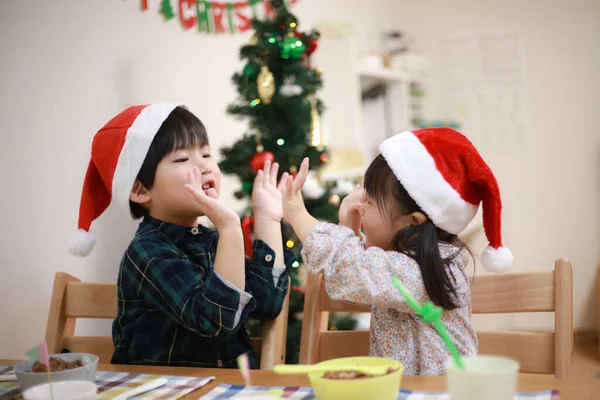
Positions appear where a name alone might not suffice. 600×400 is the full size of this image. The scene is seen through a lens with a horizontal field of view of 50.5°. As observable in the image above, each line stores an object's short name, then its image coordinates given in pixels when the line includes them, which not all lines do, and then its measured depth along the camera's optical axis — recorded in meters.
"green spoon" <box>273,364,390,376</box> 0.69
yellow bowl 0.68
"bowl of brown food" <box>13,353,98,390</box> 0.82
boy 1.08
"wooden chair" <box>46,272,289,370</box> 1.30
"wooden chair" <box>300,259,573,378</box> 1.03
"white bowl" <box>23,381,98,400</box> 0.74
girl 1.03
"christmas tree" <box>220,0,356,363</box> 2.02
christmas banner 2.34
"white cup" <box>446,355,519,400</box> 0.62
